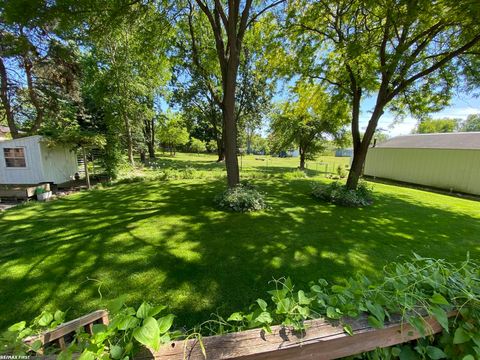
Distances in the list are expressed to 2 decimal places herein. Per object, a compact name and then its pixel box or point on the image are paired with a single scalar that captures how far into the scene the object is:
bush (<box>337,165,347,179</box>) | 14.60
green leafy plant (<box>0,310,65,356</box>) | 0.78
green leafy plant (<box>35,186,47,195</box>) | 8.12
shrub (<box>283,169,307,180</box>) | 13.40
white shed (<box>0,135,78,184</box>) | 9.23
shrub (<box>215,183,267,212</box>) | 6.66
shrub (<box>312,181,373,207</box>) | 7.50
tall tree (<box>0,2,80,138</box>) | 9.56
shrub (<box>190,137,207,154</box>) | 40.97
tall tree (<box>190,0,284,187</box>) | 6.35
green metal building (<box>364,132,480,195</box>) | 11.38
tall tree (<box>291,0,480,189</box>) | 5.46
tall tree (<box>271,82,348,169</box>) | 9.47
